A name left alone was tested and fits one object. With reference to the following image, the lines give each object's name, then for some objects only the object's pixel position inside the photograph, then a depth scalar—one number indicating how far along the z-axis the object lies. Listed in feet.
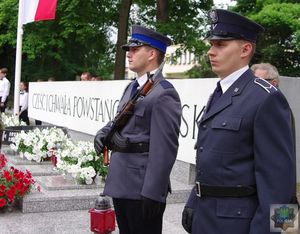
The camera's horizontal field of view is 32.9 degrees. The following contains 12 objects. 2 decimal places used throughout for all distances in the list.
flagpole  41.14
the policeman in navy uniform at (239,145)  7.33
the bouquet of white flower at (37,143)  27.58
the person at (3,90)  53.32
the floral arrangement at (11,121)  37.27
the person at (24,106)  54.45
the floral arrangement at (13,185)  18.39
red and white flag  36.88
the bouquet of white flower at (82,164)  21.59
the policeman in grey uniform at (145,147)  10.44
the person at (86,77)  47.04
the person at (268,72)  13.79
